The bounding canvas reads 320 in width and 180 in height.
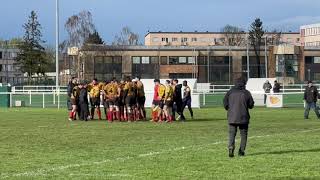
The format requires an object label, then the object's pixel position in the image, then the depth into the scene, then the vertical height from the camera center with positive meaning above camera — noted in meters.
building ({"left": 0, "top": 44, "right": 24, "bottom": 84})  163.50 +6.91
